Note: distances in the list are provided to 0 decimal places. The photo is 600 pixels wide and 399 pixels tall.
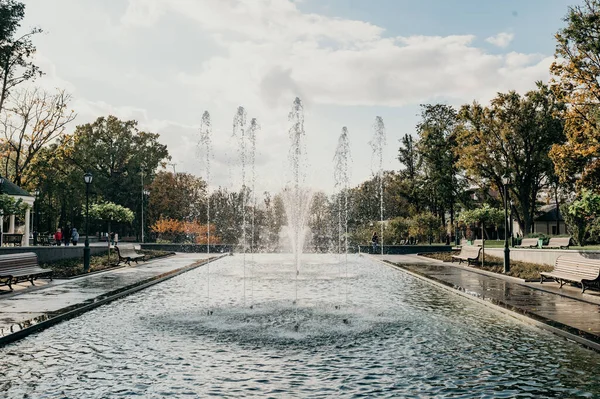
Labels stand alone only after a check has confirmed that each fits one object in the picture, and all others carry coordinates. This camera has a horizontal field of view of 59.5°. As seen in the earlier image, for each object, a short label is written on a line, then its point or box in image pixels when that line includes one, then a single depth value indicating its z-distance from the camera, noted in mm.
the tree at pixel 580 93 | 27062
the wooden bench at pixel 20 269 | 15414
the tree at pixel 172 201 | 70375
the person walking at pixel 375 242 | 39006
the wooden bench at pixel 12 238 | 32591
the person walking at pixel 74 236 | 44472
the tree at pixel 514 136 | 43500
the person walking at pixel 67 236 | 45406
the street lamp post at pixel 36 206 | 44062
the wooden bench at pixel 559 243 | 30083
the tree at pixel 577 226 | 40438
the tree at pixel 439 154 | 53844
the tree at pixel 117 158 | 68438
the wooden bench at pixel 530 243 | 33469
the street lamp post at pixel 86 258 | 21661
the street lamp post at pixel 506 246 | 21703
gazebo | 37847
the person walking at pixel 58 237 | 44938
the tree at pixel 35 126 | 46719
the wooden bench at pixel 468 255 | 25688
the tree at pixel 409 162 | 59078
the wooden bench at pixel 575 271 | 14914
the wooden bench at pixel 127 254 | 26312
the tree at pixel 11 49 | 31844
